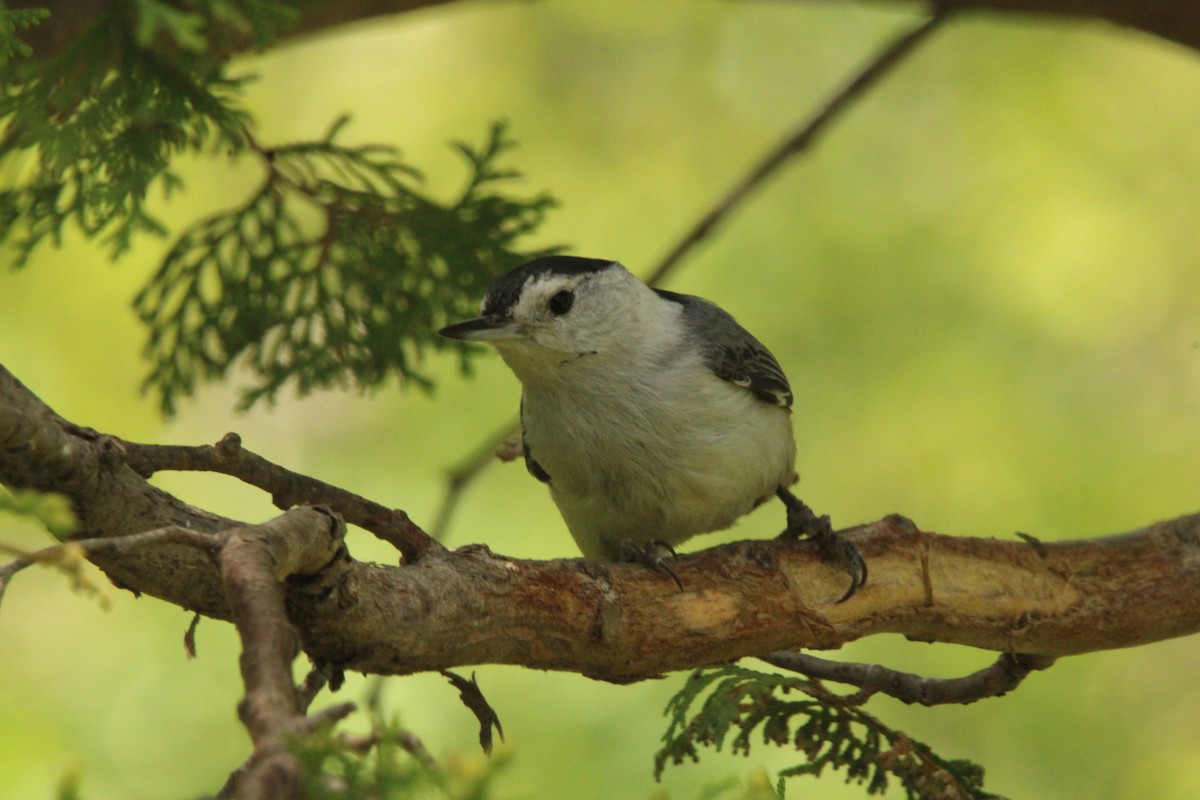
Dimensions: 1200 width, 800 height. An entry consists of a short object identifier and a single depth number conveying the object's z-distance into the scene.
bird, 6.25
